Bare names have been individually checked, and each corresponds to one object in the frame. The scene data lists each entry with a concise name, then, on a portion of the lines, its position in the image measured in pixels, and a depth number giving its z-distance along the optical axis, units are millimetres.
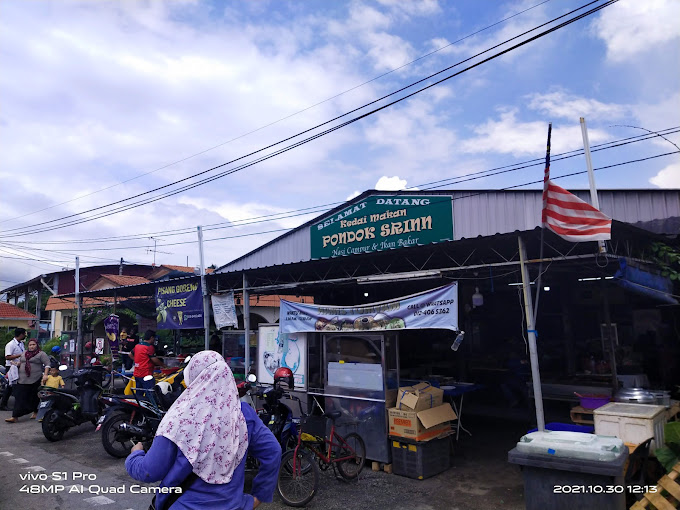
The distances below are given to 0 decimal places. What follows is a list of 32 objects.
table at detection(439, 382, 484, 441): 8375
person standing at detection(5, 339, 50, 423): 10594
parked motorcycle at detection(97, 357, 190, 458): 7391
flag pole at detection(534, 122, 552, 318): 6026
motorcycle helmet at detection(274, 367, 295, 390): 7544
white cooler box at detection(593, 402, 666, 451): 5711
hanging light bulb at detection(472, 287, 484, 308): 8773
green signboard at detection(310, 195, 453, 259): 12617
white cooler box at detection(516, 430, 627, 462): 4293
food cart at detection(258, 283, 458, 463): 7254
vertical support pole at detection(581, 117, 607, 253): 7176
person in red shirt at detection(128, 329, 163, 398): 9648
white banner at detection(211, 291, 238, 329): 11570
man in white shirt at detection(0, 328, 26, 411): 11398
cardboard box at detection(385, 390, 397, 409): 7402
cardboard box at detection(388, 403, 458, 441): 6914
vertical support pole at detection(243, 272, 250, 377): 10055
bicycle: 5891
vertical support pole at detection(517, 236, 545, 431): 6164
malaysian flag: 5621
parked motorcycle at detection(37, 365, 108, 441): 9062
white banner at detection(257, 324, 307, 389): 8781
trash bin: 4141
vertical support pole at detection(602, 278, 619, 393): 9036
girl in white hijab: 2254
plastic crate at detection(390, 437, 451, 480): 6906
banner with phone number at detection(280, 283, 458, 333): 6973
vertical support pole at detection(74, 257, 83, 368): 15750
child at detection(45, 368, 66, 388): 9867
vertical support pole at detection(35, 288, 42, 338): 28484
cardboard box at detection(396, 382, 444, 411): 7070
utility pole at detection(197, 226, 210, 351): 11736
